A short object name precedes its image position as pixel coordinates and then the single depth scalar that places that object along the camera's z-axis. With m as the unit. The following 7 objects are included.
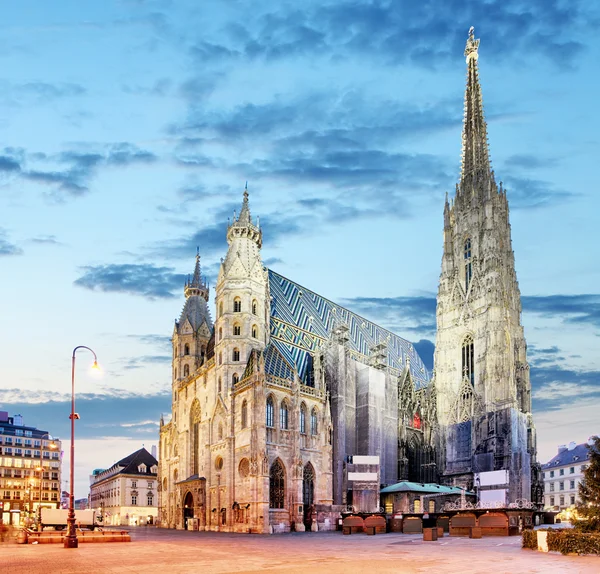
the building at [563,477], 107.82
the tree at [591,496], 24.92
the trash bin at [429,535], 34.03
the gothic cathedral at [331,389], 59.06
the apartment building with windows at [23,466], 107.69
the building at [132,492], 104.50
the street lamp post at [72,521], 28.86
